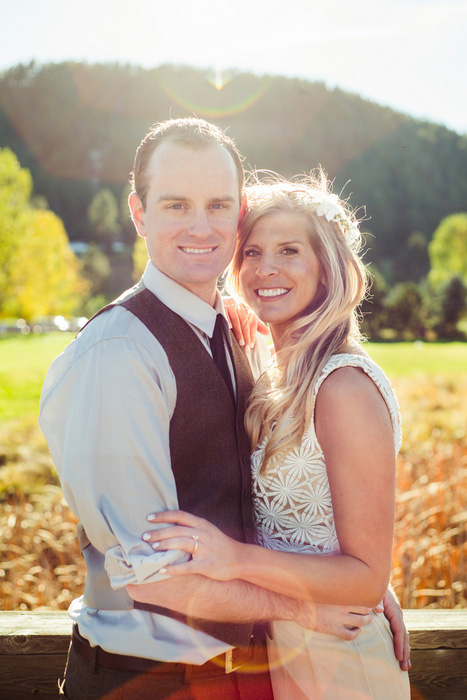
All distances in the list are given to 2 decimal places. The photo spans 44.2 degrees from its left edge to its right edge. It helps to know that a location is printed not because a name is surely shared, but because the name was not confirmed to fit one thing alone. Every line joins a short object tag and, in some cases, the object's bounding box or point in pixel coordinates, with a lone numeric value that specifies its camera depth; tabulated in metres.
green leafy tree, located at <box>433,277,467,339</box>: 30.73
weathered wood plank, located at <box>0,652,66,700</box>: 1.96
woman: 1.69
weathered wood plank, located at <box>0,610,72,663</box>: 1.95
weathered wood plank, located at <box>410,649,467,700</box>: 1.99
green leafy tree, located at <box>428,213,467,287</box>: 43.31
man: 1.49
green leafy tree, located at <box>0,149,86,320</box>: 22.74
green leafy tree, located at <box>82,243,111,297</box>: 59.50
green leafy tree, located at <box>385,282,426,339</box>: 29.44
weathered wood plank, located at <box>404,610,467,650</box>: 1.99
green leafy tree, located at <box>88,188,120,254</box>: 82.75
